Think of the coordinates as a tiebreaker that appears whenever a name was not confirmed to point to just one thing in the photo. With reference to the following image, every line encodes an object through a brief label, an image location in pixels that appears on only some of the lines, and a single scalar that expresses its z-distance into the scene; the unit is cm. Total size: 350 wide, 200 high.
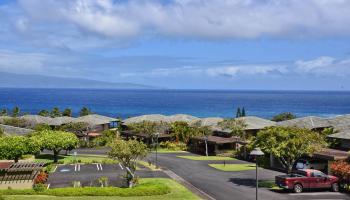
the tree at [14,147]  5106
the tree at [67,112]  11369
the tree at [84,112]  11847
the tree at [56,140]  5725
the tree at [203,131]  6946
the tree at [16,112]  11367
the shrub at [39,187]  3819
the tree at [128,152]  3931
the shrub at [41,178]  4274
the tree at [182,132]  7772
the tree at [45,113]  11269
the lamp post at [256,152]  2774
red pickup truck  3878
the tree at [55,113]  11286
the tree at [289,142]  4019
